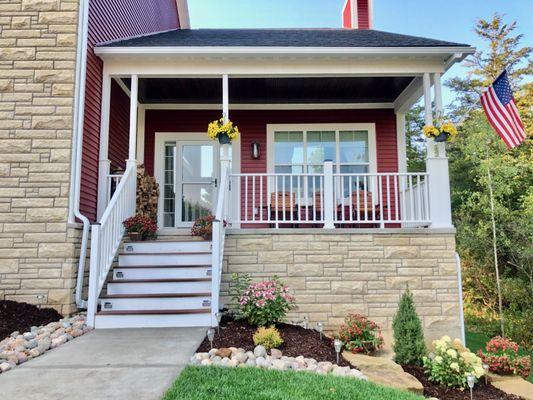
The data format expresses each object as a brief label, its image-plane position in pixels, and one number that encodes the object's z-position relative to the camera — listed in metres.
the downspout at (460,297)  5.18
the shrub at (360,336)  4.33
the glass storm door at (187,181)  7.55
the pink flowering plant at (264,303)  4.18
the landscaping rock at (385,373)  3.29
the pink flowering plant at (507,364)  4.32
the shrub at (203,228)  5.59
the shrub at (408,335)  4.04
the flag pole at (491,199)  7.43
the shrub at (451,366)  3.66
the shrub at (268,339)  3.68
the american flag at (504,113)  5.41
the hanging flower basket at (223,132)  5.77
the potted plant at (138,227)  5.52
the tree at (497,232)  7.85
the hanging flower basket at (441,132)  5.52
